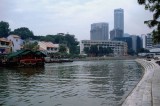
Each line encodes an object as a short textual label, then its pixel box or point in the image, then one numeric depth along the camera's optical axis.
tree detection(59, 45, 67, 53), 72.87
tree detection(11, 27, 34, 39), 81.51
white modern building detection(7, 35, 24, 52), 58.01
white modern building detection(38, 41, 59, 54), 68.31
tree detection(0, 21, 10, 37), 76.71
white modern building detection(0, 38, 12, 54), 49.26
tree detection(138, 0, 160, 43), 10.02
